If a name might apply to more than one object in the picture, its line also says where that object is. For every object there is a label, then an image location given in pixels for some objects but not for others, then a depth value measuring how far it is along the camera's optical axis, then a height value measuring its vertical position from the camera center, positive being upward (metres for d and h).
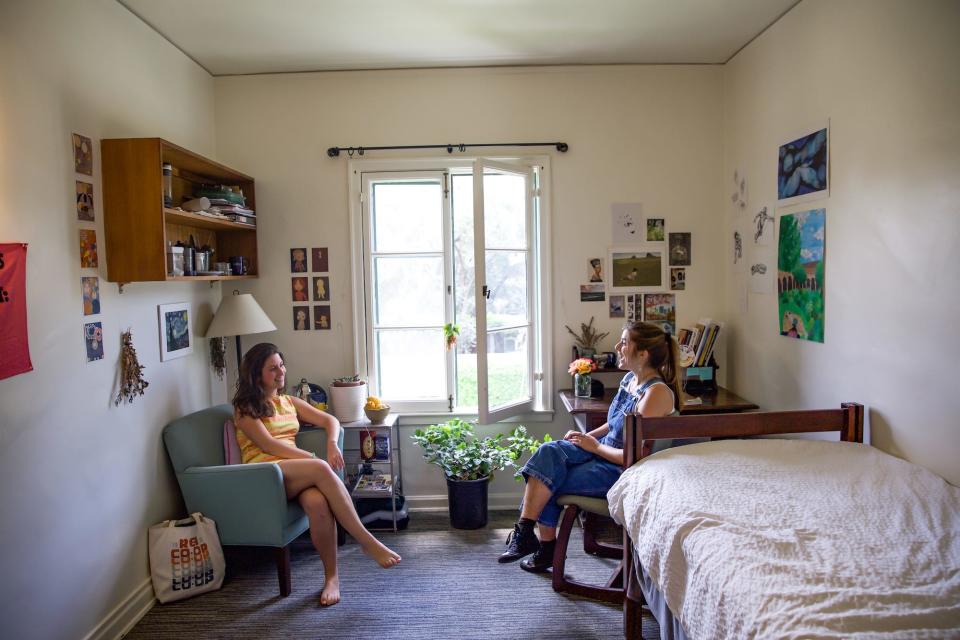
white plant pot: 3.36 -0.61
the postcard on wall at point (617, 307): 3.58 -0.11
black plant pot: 3.30 -1.18
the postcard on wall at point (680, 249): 3.55 +0.23
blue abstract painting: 2.59 +0.54
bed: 1.30 -0.68
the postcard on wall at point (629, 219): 3.55 +0.41
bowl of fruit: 3.34 -0.66
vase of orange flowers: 3.30 -0.48
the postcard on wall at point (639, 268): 3.55 +0.12
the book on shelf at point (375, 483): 3.33 -1.07
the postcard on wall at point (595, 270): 3.57 +0.11
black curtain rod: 3.50 +0.85
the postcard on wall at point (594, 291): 3.58 -0.01
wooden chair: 2.56 -1.23
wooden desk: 3.11 -0.63
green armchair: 2.63 -0.91
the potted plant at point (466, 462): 3.30 -0.95
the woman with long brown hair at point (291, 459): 2.74 -0.79
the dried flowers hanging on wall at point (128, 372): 2.53 -0.32
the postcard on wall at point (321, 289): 3.58 +0.03
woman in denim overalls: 2.58 -0.71
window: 3.50 +0.04
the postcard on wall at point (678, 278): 3.56 +0.05
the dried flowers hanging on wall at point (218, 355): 3.34 -0.33
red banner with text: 1.89 -0.04
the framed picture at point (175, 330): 2.86 -0.17
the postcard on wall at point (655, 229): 3.55 +0.35
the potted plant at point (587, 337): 3.56 -0.29
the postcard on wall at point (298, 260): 3.57 +0.21
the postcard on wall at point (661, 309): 3.57 -0.13
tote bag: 2.63 -1.16
